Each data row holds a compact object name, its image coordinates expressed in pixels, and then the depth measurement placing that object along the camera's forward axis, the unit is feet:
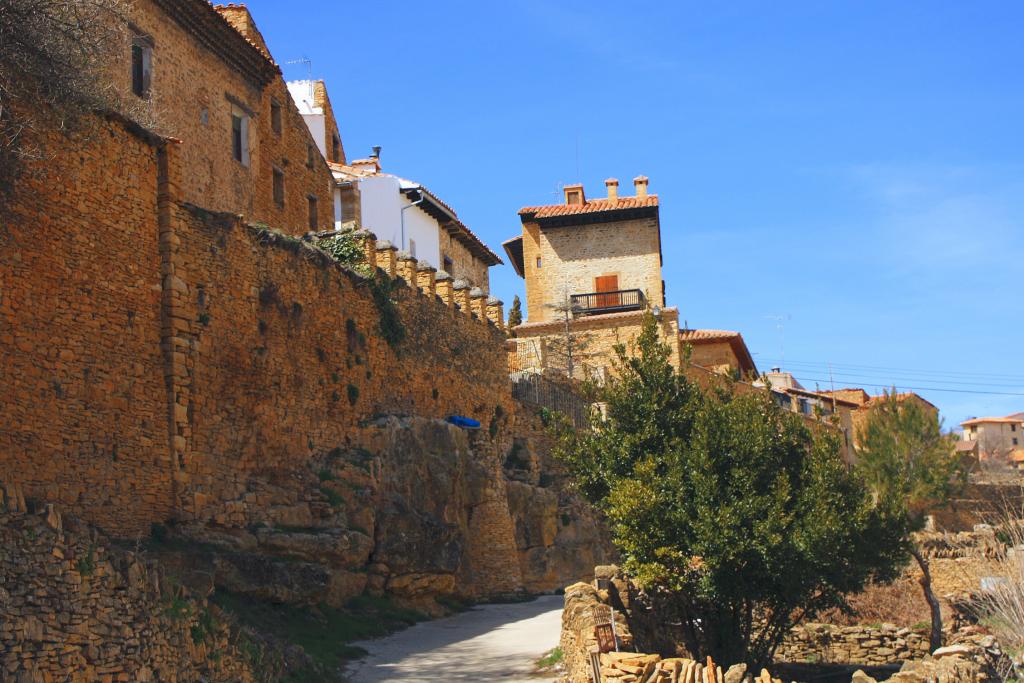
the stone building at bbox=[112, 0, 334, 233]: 86.69
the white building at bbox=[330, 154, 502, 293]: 134.00
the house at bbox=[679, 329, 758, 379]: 179.63
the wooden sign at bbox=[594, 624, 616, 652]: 55.88
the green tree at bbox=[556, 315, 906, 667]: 63.41
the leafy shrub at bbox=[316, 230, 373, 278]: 90.22
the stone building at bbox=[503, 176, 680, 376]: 160.04
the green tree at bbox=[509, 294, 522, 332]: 189.26
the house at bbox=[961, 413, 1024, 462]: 366.63
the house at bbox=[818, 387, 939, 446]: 232.12
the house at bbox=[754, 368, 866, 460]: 198.15
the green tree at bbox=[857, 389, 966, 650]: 160.45
